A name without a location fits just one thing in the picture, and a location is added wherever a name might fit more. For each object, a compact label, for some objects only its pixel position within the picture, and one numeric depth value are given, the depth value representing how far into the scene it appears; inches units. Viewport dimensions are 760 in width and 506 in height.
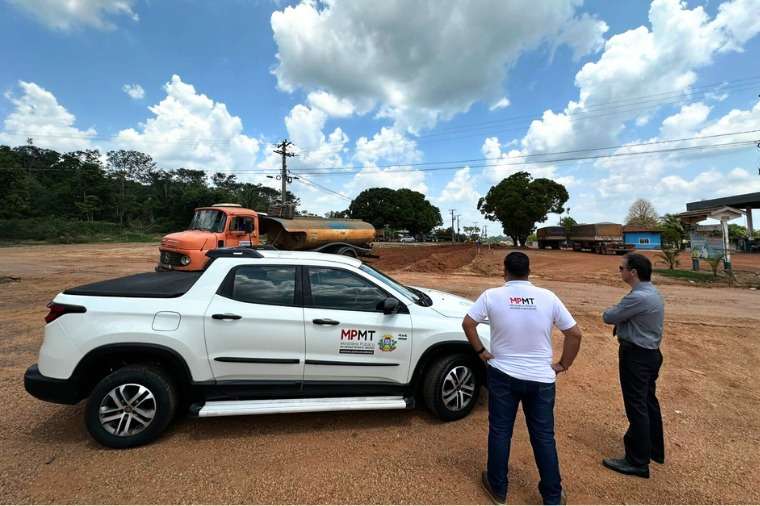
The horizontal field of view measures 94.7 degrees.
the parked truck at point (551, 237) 1534.8
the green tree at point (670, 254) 648.1
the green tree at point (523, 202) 1642.5
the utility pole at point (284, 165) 1284.4
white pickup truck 110.2
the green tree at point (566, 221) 2203.5
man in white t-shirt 87.2
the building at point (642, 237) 1318.4
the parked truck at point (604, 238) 1166.3
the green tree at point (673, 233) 781.3
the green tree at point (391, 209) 2903.1
